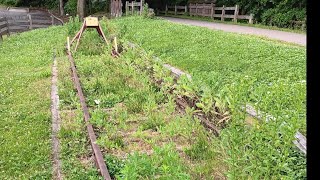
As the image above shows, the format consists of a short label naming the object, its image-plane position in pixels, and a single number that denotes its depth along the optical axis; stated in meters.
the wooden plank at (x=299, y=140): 3.02
